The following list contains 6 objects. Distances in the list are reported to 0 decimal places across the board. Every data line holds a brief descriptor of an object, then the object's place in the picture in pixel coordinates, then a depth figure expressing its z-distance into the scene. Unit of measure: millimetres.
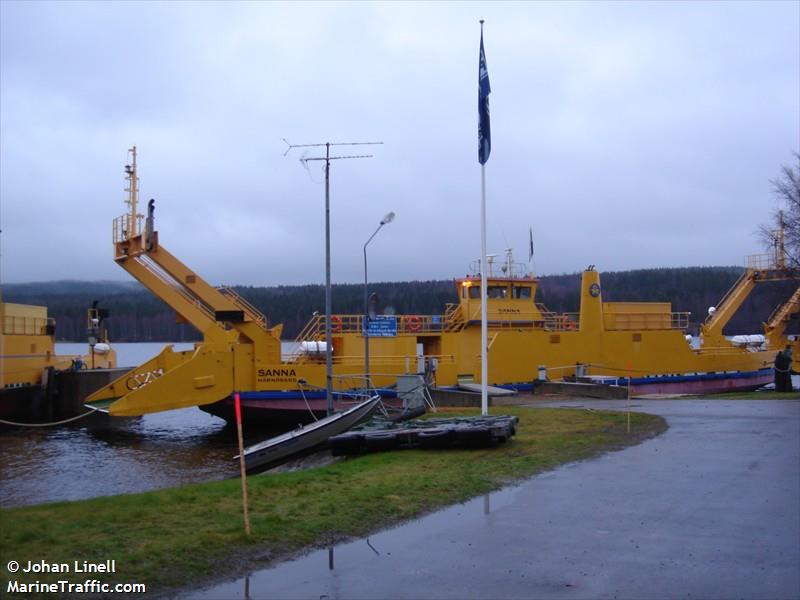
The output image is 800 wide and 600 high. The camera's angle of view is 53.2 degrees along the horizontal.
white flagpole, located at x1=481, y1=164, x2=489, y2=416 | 16453
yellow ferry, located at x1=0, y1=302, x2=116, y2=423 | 29875
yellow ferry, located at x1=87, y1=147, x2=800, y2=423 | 26000
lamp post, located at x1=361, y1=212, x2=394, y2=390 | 22406
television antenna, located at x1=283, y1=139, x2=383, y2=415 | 19453
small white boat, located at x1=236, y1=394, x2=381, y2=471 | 16438
